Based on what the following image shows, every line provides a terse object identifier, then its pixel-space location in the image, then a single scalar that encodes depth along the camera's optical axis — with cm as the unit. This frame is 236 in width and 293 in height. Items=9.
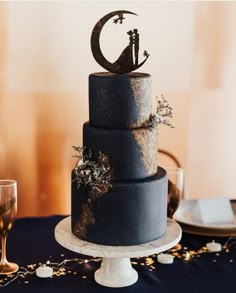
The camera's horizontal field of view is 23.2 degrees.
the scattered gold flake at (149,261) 174
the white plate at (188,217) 197
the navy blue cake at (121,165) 152
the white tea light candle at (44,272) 161
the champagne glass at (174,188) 189
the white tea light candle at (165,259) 173
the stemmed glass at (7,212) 166
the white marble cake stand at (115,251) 149
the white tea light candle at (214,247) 185
